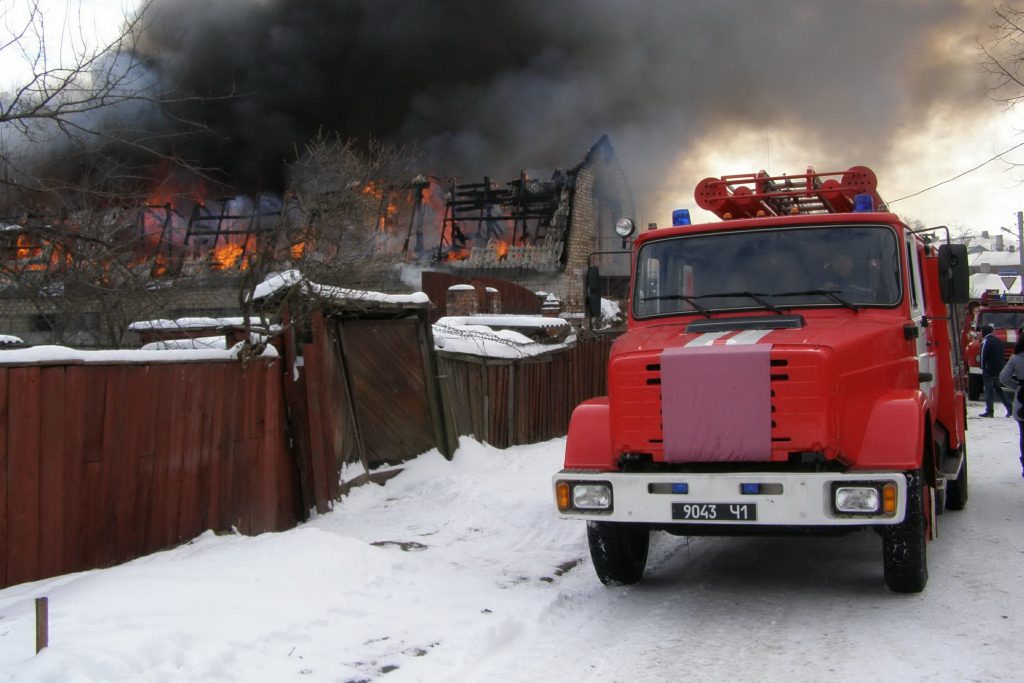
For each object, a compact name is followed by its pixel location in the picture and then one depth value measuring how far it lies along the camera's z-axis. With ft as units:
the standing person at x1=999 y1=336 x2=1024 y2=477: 27.59
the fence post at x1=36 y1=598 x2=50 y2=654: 13.55
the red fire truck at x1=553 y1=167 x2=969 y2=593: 16.96
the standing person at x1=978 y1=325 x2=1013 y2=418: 54.13
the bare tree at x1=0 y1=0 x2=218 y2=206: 20.04
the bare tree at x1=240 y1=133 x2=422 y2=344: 28.48
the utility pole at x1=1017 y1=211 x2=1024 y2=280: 133.90
